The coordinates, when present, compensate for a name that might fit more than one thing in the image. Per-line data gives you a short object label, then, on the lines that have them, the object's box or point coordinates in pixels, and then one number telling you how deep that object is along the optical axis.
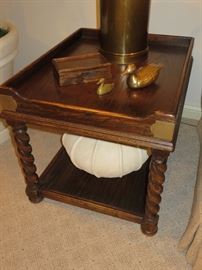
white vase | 1.15
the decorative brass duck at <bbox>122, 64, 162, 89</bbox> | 0.81
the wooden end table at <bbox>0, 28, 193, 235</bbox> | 0.71
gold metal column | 0.89
